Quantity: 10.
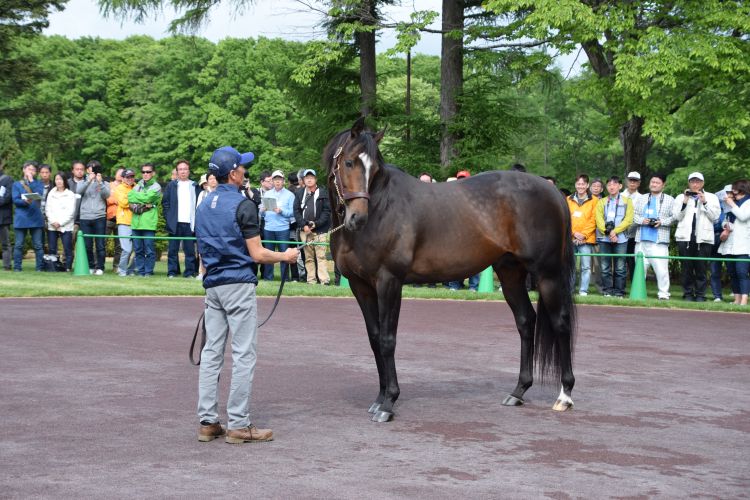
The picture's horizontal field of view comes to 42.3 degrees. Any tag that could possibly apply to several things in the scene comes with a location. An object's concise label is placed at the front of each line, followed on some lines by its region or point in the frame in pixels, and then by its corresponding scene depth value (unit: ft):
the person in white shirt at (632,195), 60.49
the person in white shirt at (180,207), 65.46
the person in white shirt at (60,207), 67.31
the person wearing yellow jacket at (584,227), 60.08
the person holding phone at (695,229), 58.03
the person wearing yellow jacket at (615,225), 59.62
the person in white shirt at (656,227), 59.36
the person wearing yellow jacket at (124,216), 67.05
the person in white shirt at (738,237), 56.65
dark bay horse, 25.43
